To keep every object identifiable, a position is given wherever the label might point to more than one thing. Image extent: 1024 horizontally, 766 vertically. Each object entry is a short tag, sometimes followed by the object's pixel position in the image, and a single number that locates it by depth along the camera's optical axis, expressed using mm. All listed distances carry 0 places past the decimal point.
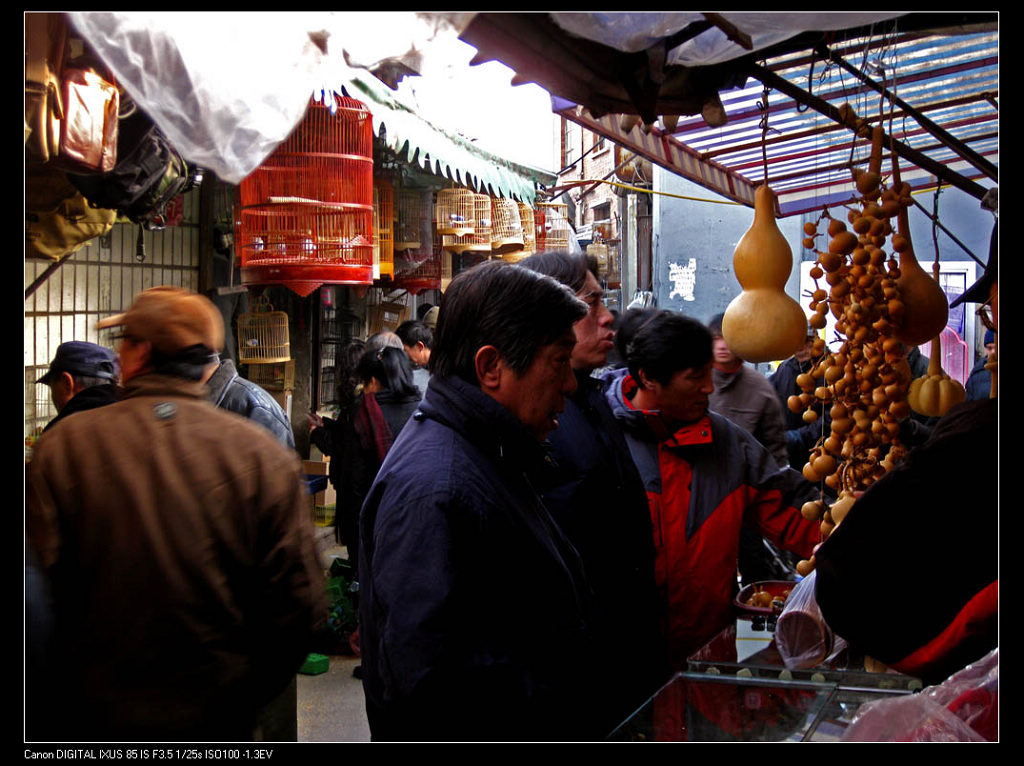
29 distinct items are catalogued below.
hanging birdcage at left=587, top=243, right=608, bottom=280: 19522
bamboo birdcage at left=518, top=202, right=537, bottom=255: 11046
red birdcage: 5484
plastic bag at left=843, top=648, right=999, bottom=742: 1636
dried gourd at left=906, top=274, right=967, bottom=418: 2566
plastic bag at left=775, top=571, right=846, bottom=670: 2256
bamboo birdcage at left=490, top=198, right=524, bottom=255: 9953
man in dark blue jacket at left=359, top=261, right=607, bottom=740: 1488
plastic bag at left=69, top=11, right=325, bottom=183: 2410
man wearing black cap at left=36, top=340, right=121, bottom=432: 3418
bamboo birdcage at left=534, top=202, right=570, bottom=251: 12383
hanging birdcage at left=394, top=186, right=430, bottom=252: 8570
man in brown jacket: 1950
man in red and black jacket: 2766
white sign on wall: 14594
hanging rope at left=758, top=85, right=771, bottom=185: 2527
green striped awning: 5945
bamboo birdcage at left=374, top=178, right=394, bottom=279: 7418
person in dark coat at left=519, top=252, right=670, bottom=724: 2377
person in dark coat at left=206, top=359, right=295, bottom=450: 3602
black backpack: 3221
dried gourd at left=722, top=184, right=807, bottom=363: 2482
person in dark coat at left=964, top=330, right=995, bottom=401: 5391
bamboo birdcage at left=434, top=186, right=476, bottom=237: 8906
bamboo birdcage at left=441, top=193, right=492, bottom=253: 9258
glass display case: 1947
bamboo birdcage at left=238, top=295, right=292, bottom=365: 6711
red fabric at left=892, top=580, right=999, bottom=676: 1518
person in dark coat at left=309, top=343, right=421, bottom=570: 4965
